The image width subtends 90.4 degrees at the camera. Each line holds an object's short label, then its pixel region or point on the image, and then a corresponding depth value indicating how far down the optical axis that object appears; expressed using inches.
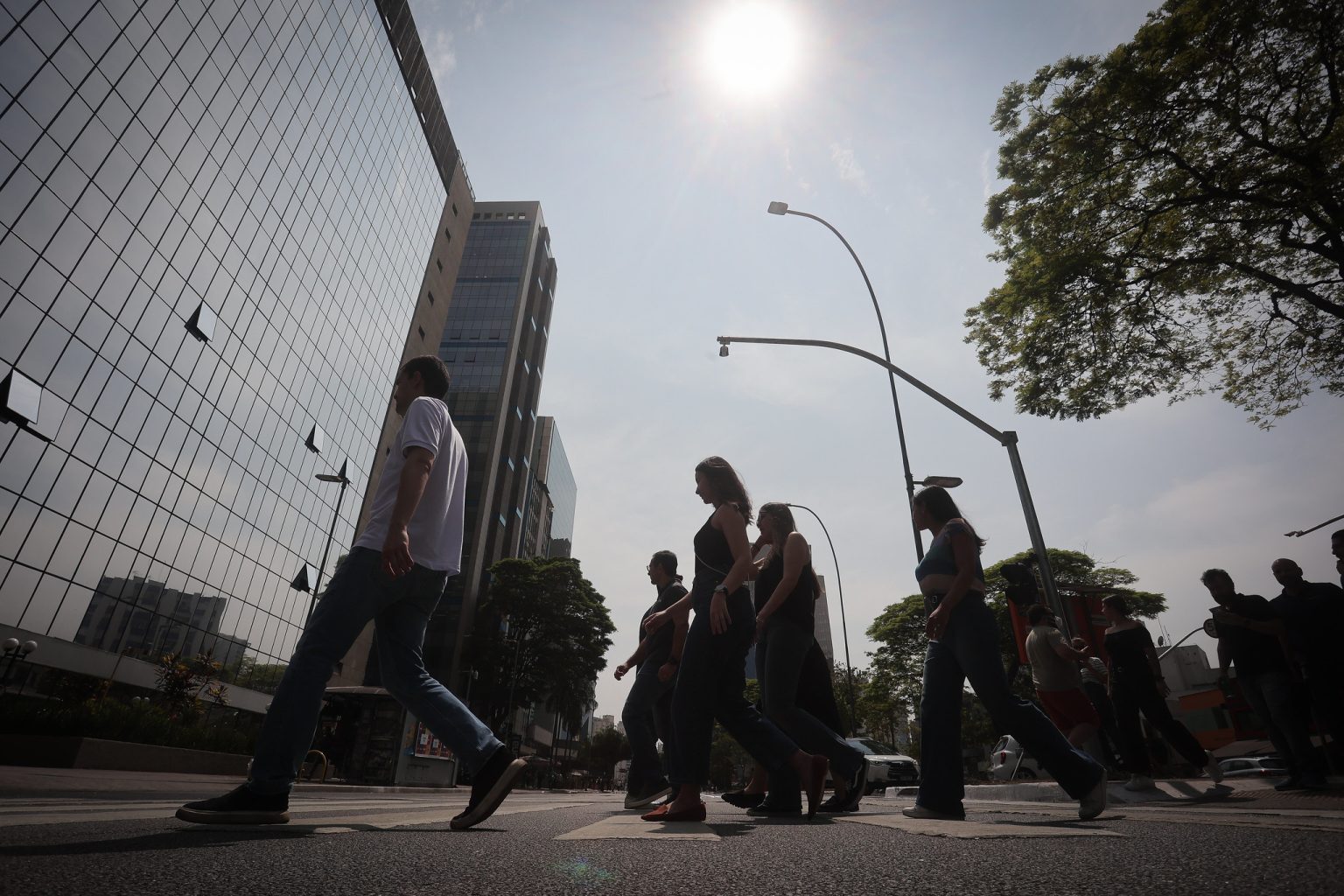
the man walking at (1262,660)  206.7
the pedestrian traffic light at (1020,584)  283.1
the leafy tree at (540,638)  1615.4
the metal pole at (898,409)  569.6
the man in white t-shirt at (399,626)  95.2
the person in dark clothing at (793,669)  164.4
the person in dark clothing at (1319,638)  209.3
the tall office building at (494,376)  2087.8
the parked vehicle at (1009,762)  409.1
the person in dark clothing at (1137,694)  213.2
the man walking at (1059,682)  224.5
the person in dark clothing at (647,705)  203.8
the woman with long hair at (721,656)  134.2
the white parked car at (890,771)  612.4
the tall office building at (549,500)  3036.4
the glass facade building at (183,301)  729.6
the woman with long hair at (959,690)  130.6
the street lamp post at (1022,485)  332.8
